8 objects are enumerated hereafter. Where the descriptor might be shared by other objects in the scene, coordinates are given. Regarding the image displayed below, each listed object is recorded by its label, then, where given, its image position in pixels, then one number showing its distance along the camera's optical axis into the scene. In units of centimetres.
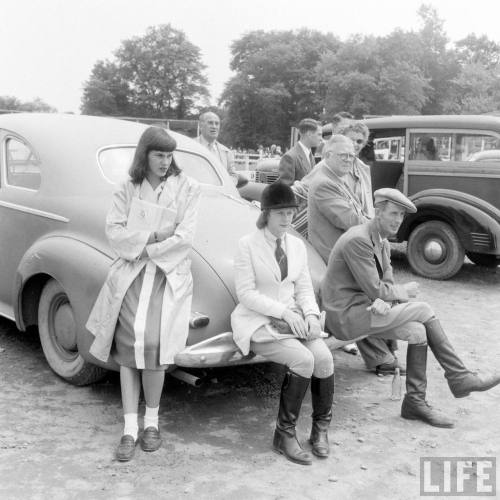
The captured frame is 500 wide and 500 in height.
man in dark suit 634
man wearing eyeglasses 496
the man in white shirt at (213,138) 652
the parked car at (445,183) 814
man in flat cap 410
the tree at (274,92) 5650
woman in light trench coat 360
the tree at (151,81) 8075
